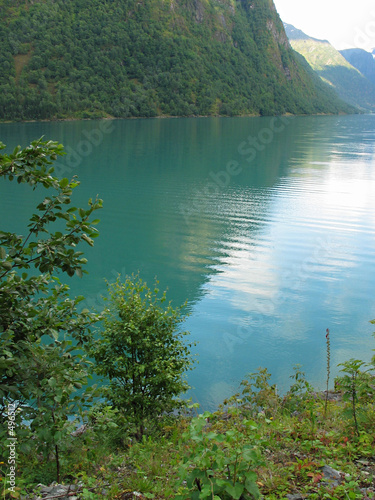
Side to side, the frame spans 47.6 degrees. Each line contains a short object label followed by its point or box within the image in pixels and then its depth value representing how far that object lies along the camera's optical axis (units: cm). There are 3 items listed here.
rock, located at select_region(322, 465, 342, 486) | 443
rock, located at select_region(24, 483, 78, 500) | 432
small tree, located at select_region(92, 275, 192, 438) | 692
